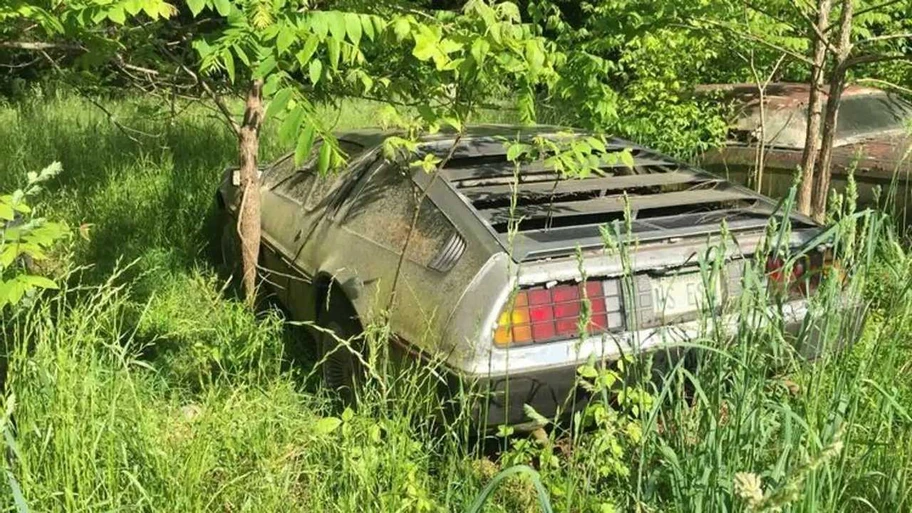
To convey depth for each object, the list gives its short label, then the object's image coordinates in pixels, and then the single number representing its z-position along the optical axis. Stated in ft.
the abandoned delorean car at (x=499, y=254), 10.20
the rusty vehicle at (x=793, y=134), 20.38
